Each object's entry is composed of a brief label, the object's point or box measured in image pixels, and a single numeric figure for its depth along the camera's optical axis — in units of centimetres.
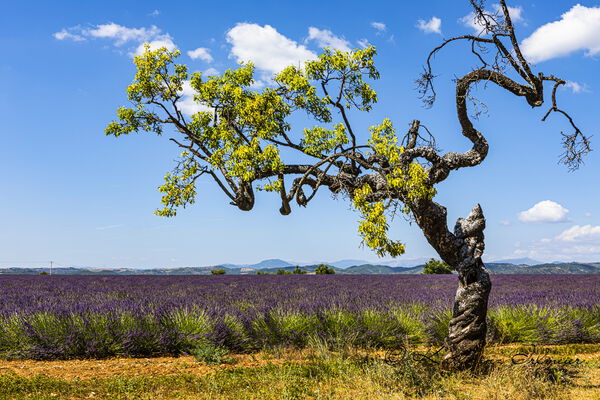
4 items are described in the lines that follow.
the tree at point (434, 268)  3409
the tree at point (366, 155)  569
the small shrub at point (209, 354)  704
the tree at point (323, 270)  3694
